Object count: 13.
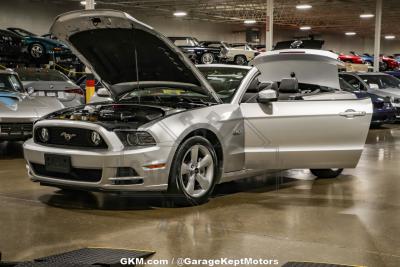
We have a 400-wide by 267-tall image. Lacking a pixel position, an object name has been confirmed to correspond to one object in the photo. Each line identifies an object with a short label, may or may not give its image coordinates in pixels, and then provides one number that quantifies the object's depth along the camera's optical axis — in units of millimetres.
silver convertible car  4859
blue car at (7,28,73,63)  17922
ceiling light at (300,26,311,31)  41309
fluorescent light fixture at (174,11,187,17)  30828
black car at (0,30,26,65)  17266
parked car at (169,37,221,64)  23078
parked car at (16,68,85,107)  11938
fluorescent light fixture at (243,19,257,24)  34181
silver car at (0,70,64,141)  8062
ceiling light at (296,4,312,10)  28281
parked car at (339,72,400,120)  13867
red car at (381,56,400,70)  32181
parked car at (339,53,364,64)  27891
